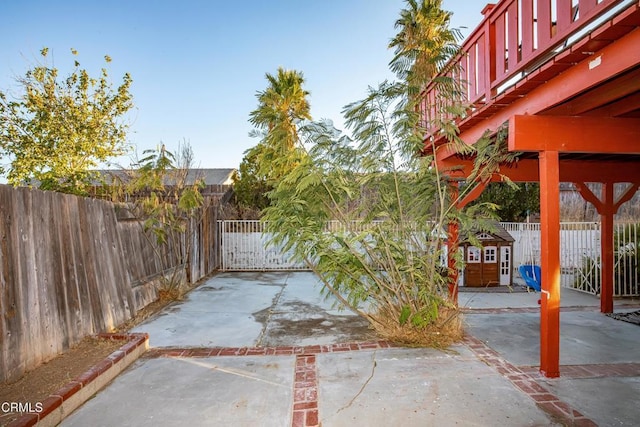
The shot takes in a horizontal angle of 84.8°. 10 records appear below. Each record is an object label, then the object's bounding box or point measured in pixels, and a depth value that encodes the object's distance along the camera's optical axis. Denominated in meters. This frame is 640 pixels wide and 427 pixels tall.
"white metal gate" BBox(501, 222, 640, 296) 6.69
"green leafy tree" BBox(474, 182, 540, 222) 12.83
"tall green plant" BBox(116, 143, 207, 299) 5.68
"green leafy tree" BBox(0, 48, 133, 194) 7.85
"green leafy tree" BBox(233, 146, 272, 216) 12.09
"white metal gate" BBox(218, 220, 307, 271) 10.23
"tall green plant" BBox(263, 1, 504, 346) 3.84
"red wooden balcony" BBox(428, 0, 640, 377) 2.12
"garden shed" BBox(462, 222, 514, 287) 7.61
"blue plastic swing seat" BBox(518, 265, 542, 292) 6.79
